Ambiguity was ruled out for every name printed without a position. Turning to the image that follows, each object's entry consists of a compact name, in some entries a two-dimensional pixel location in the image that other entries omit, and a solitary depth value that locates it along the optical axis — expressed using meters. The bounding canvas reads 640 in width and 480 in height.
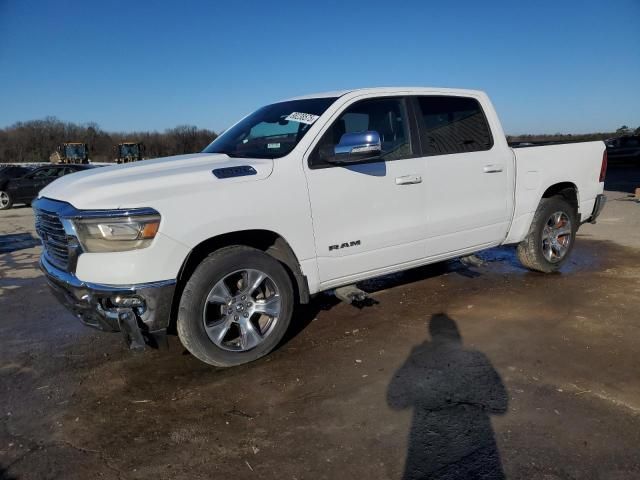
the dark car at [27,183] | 17.75
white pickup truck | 3.20
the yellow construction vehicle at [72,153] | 39.16
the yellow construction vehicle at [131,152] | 36.38
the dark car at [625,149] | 26.80
